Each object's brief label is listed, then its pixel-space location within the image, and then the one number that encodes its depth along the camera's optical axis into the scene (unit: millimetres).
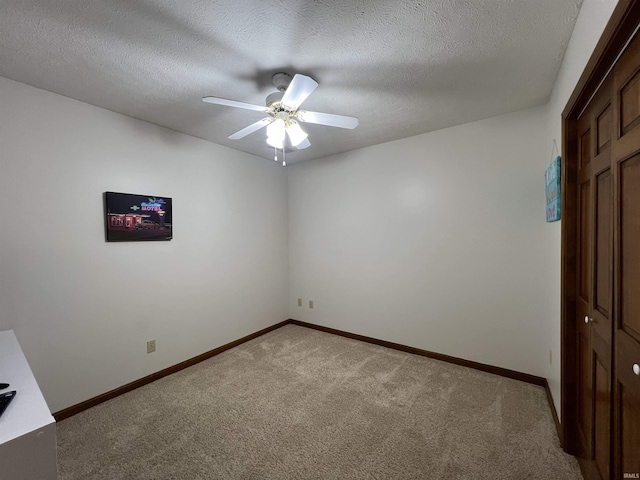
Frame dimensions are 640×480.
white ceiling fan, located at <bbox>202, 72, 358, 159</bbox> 1660
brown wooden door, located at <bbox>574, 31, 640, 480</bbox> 965
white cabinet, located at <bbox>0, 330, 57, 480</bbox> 890
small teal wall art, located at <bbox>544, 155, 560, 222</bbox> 1790
